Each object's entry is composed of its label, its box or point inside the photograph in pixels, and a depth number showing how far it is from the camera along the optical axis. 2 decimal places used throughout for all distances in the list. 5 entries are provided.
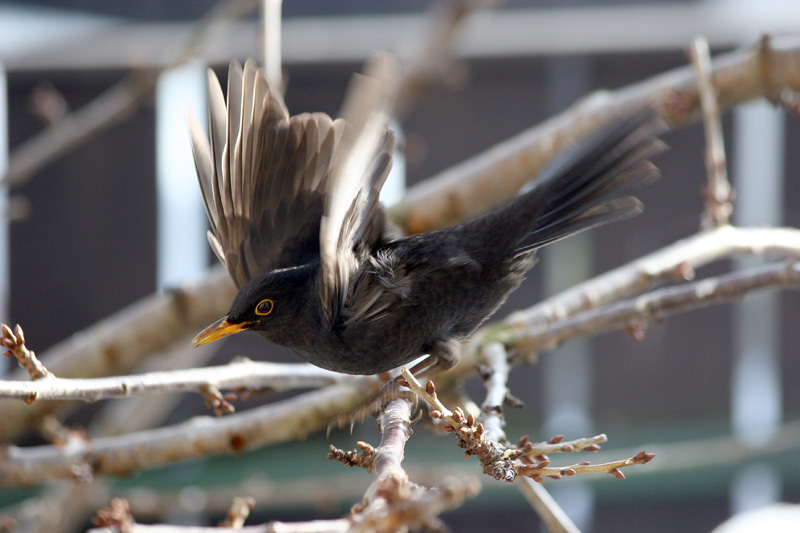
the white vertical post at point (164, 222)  8.43
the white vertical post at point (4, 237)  8.23
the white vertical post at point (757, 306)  8.19
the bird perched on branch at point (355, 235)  5.00
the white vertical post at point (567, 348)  8.38
